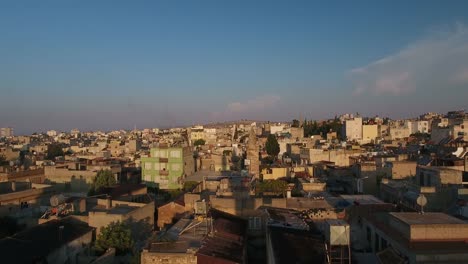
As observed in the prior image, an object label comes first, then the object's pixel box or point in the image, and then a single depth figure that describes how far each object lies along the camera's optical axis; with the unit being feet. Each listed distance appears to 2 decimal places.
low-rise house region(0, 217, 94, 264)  51.08
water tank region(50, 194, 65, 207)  72.02
